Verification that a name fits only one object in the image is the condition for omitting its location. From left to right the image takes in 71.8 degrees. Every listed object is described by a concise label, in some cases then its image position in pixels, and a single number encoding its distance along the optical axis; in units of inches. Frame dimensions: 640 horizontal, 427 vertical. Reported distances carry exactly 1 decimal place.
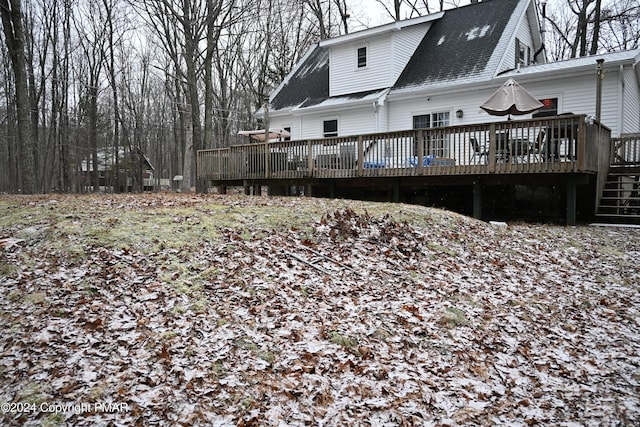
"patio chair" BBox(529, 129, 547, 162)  374.1
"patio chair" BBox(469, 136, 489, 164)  396.8
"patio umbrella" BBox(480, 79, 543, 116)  441.4
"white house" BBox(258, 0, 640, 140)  530.0
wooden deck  368.8
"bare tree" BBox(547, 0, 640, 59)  854.5
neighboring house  1144.2
